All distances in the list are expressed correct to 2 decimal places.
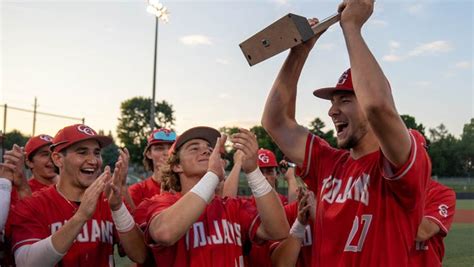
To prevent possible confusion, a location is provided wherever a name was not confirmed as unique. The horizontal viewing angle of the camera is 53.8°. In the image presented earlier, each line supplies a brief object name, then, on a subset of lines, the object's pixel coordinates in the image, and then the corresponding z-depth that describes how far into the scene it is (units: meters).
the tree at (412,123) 77.12
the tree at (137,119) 68.38
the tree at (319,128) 78.44
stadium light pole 21.39
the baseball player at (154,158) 5.95
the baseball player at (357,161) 2.33
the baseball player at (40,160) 5.54
